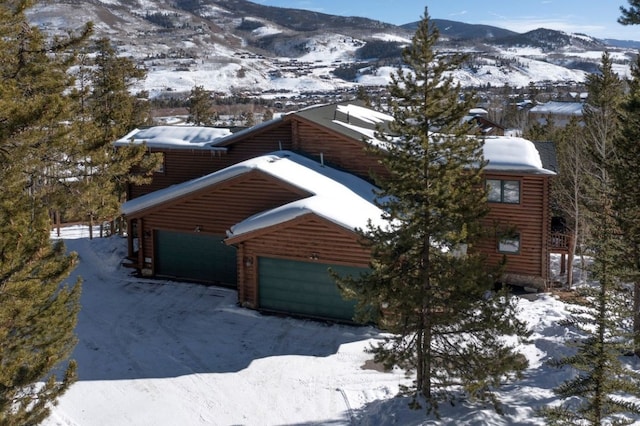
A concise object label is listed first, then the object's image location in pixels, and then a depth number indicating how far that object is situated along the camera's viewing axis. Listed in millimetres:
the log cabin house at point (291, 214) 17266
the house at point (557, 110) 92000
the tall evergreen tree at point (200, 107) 46656
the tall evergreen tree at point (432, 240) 10383
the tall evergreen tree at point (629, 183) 11766
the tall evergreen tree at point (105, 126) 13672
